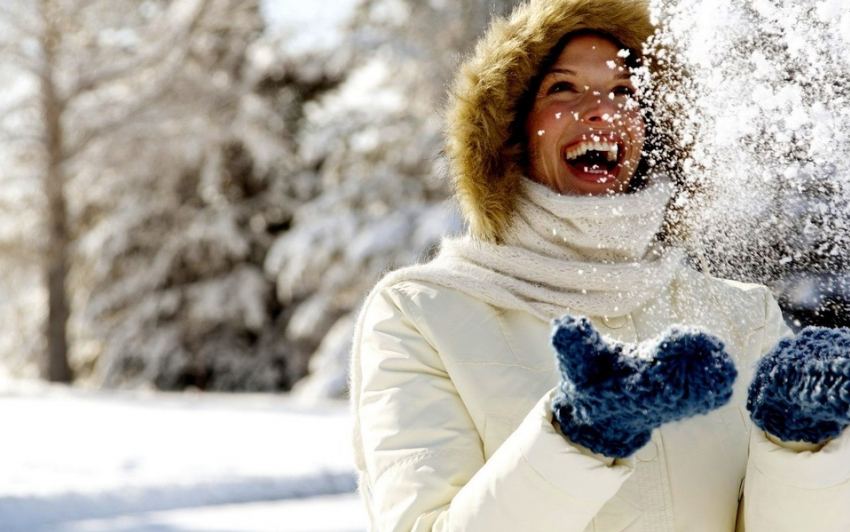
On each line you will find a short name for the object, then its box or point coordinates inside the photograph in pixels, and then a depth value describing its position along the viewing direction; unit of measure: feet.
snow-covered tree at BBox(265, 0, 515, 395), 42.07
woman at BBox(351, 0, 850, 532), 9.24
